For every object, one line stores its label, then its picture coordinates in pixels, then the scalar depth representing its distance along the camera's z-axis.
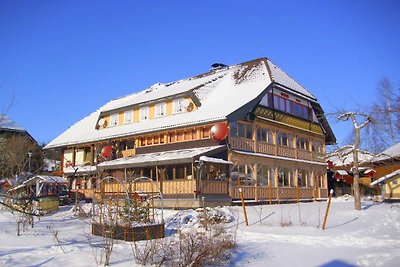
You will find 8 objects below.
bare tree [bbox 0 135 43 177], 30.87
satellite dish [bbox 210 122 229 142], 23.14
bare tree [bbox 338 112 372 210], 21.23
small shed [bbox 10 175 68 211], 22.41
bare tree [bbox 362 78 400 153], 12.12
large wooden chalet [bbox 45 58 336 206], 24.28
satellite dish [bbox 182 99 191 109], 28.53
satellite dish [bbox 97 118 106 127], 34.62
